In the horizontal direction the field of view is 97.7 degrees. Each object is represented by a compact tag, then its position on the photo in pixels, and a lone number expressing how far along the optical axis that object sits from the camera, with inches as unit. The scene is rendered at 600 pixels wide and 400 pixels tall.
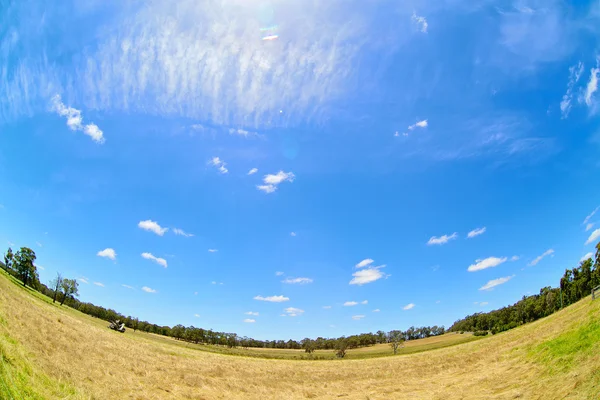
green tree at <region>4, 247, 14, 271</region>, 3868.1
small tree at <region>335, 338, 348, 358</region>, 4580.5
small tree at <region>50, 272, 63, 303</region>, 4131.9
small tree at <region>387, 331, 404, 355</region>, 4729.3
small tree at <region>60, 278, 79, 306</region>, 4262.3
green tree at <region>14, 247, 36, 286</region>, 3673.7
